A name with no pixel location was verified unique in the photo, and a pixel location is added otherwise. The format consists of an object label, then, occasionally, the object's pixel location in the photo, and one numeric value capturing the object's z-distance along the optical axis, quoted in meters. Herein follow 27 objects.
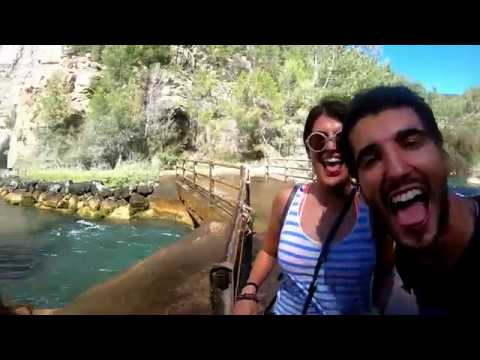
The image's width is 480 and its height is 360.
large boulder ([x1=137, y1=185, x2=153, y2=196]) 8.67
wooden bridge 1.36
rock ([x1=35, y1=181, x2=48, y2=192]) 9.92
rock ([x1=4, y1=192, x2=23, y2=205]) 10.04
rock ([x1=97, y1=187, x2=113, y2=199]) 9.06
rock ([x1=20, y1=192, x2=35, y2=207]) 9.83
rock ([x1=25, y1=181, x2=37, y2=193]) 10.07
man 0.58
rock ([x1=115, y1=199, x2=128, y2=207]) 8.79
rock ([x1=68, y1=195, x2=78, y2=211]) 9.21
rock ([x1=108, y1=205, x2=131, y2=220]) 8.63
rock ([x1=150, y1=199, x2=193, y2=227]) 7.47
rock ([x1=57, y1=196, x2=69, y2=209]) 9.35
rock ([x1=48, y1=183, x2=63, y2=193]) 9.66
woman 0.82
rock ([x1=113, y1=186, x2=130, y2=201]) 8.89
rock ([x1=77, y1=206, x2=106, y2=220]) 8.88
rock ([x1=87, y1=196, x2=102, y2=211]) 8.91
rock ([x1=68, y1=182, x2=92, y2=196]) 9.39
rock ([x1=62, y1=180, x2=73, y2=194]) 9.53
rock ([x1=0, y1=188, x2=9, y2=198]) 10.41
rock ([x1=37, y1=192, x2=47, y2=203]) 9.67
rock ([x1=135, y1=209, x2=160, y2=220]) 8.23
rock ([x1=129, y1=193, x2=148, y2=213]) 8.47
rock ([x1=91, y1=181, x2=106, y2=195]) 9.27
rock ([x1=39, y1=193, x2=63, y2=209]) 9.44
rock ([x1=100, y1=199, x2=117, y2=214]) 8.87
